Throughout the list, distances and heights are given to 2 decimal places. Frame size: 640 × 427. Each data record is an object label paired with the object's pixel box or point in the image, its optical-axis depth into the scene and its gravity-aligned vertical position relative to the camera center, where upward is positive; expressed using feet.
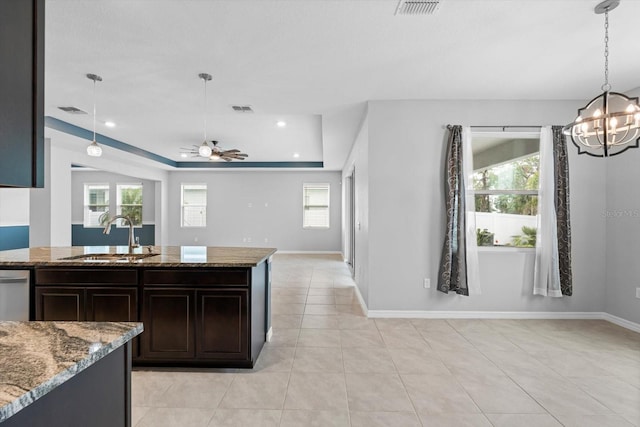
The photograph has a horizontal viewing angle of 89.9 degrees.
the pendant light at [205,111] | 11.15 +4.92
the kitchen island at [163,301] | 8.34 -2.19
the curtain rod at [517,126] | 13.07 +3.69
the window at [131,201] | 32.96 +1.69
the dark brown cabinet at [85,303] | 8.35 -2.24
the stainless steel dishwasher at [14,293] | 8.27 -1.95
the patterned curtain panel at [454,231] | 12.57 -0.56
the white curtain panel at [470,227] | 12.75 -0.41
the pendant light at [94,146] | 11.28 +2.69
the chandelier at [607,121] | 7.72 +2.42
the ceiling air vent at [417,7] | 7.29 +4.88
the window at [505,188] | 13.24 +1.19
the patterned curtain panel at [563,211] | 12.65 +0.22
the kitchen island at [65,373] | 2.48 -1.31
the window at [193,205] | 33.04 +1.27
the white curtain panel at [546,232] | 12.56 -0.62
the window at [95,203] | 32.76 +1.48
